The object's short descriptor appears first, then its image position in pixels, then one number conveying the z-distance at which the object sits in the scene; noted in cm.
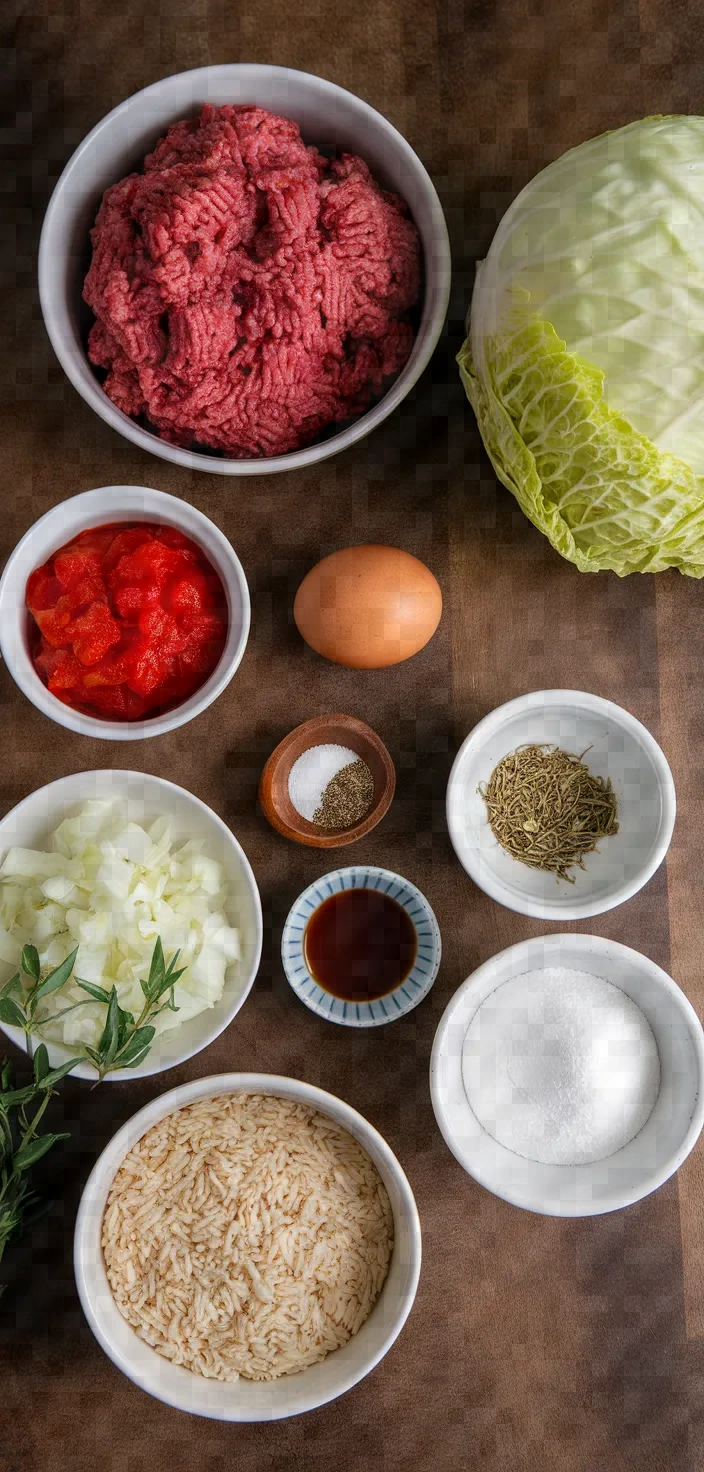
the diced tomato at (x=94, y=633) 51
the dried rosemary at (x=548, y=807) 55
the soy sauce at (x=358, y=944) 55
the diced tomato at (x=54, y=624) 51
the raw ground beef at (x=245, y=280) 49
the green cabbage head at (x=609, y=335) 46
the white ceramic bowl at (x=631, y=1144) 51
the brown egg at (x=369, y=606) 52
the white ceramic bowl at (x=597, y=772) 52
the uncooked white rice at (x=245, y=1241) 52
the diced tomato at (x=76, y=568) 52
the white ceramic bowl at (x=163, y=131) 51
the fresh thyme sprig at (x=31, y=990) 47
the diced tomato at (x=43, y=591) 52
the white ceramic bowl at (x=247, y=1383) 51
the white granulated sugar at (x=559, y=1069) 52
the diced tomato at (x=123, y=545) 52
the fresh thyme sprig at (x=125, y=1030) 47
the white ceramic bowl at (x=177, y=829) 52
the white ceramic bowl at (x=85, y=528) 51
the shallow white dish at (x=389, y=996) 54
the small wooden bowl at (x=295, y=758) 54
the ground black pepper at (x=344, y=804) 55
